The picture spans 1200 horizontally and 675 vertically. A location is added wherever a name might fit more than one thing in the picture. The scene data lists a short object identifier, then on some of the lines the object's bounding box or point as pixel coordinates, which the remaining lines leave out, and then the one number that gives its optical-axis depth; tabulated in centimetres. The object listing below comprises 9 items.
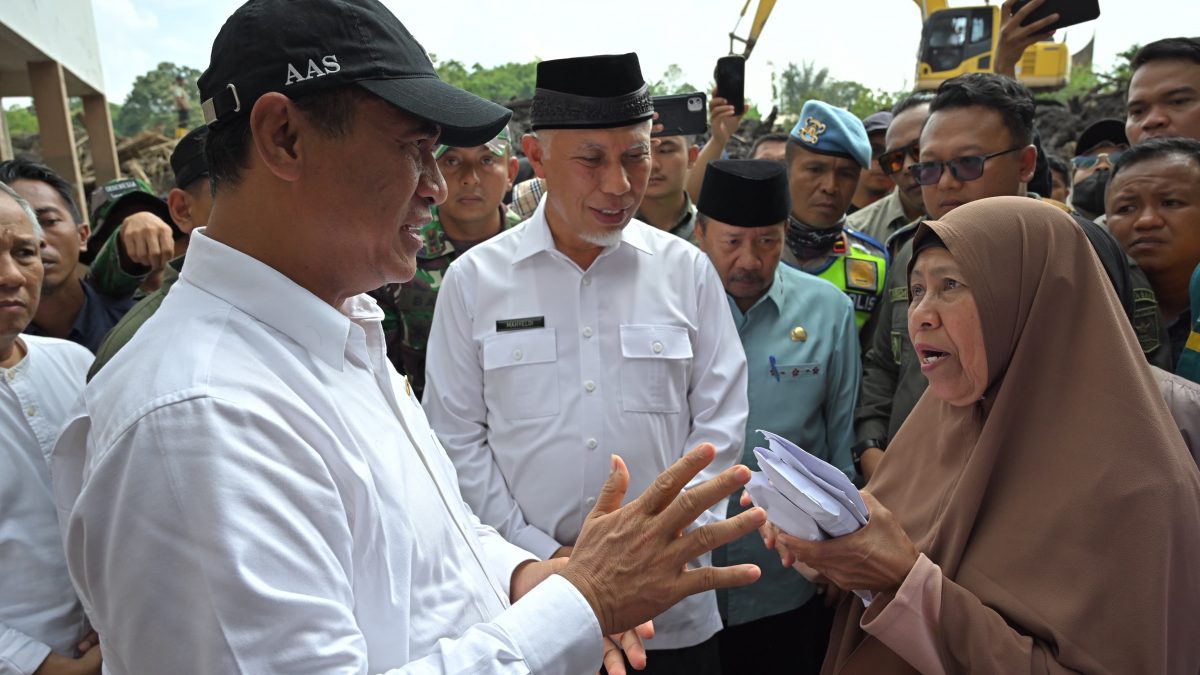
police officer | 392
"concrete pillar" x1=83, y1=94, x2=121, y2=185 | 1212
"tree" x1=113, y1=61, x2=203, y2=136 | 4009
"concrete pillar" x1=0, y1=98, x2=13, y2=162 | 888
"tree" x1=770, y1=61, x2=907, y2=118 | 2333
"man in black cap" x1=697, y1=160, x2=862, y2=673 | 303
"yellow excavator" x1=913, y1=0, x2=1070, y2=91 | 1172
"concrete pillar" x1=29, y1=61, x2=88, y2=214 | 980
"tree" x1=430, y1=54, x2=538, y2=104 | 3054
